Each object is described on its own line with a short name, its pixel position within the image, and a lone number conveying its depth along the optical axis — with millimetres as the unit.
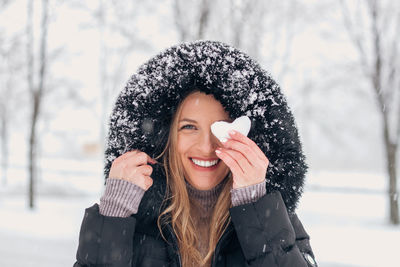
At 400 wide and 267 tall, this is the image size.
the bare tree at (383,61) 7578
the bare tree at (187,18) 6902
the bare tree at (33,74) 9320
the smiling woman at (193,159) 1542
